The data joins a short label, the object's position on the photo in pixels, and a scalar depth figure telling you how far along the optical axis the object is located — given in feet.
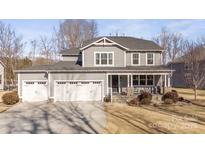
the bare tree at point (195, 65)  53.31
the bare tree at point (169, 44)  125.76
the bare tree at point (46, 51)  116.23
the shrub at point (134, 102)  44.86
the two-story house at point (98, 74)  50.18
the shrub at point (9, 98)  47.54
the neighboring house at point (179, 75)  94.79
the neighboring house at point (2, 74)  80.74
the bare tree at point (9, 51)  92.69
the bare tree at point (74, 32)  112.37
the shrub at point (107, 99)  48.68
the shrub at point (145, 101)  45.44
